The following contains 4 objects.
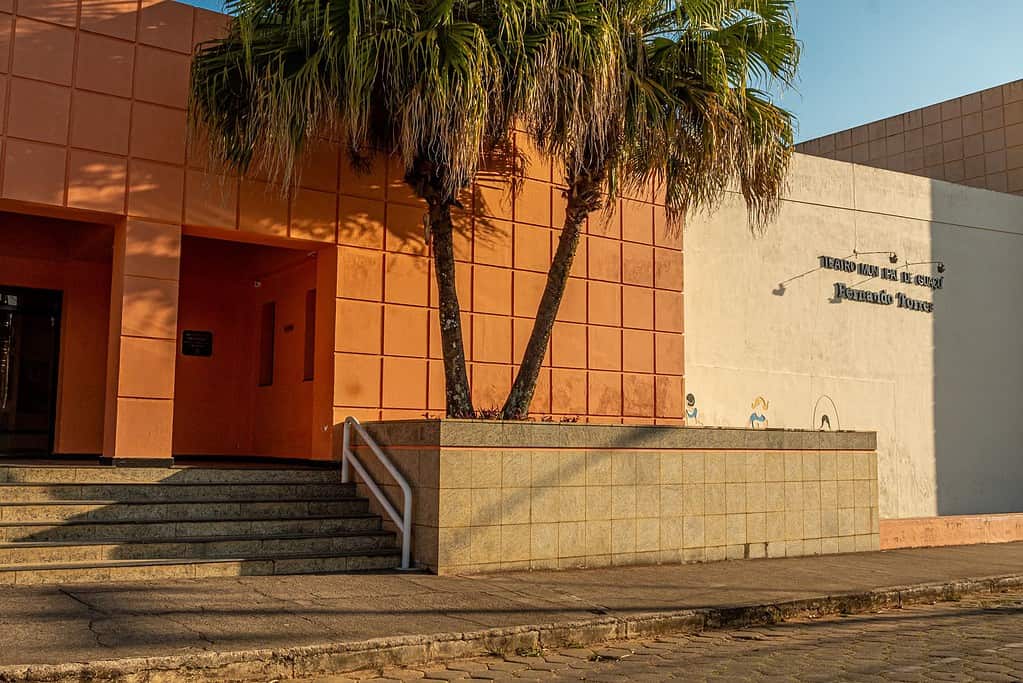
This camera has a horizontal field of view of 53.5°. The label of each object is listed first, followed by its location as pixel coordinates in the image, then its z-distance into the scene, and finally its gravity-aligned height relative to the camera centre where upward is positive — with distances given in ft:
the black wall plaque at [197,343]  55.11 +3.79
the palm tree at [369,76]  34.86 +12.11
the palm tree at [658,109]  36.14 +11.86
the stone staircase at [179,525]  30.58 -3.79
